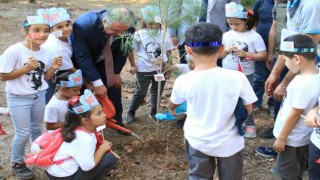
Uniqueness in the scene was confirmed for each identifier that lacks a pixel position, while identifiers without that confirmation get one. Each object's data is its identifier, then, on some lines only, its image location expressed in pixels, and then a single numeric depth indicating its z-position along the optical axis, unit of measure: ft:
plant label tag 11.87
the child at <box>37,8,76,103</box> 11.57
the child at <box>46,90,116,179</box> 9.24
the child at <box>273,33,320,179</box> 8.44
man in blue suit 11.72
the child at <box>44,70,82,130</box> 11.19
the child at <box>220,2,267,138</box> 13.51
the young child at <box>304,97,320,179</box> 8.18
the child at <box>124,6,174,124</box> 12.29
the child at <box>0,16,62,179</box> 10.34
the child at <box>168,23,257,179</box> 7.64
